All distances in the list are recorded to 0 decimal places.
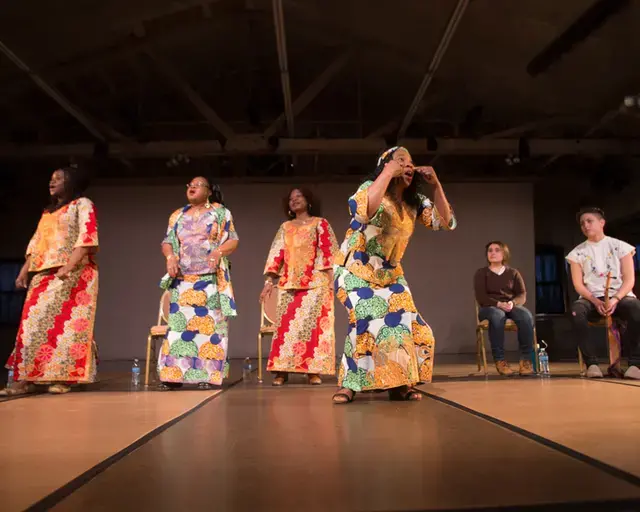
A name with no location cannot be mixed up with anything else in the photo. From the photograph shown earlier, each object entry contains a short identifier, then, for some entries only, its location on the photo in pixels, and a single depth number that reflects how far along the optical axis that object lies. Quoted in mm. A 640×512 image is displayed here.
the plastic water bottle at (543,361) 5277
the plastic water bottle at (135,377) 4586
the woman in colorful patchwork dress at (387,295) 3125
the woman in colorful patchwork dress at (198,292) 4250
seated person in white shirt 4531
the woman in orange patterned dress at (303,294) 4812
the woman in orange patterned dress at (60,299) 4102
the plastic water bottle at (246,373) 5410
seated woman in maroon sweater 5406
